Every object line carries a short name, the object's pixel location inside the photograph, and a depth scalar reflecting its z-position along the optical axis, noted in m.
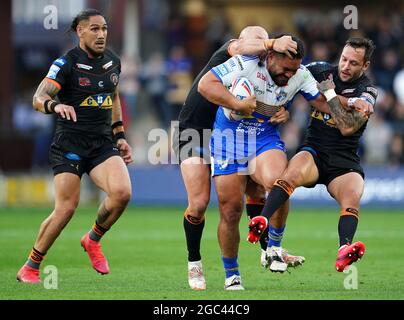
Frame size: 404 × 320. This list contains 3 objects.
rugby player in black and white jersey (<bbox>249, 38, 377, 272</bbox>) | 18.84
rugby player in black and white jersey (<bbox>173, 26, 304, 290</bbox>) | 18.70
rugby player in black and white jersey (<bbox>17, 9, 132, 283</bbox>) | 20.03
